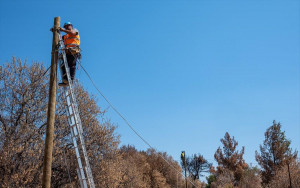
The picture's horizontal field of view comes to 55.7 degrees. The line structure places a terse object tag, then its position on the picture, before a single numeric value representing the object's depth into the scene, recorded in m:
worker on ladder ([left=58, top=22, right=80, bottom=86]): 9.33
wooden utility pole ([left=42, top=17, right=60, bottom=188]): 7.95
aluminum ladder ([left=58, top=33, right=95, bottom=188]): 8.38
